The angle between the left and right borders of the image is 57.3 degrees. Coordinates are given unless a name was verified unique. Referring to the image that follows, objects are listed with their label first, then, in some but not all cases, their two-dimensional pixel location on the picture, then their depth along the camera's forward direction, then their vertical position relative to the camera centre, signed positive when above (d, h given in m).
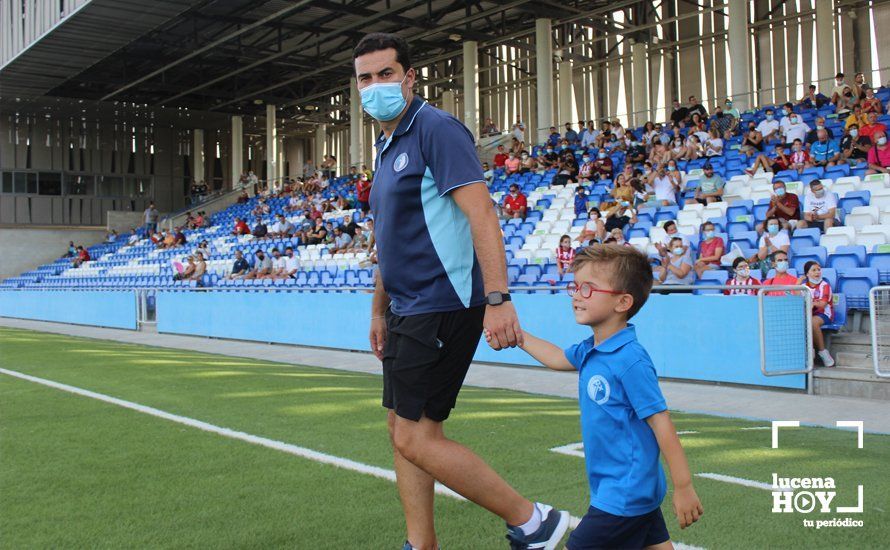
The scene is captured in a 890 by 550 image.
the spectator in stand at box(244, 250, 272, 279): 20.36 +1.05
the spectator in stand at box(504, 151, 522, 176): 21.12 +3.56
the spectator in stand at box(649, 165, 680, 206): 14.66 +2.01
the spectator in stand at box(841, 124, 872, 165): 13.12 +2.34
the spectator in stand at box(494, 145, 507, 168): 22.64 +3.99
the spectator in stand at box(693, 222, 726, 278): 11.34 +0.59
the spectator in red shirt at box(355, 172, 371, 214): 22.50 +3.14
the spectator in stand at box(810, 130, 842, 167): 13.77 +2.42
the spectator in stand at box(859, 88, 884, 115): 14.38 +3.31
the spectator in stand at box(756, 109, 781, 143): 15.62 +3.21
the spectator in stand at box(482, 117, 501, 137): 29.10 +6.22
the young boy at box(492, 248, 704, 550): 2.42 -0.37
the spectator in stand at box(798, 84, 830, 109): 16.92 +4.05
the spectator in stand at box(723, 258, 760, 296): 10.27 +0.25
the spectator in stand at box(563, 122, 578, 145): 22.03 +4.49
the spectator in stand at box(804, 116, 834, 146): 14.47 +2.84
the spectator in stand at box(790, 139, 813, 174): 13.62 +2.27
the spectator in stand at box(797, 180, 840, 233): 11.48 +1.20
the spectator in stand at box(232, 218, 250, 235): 29.07 +2.92
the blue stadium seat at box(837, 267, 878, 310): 9.52 +0.08
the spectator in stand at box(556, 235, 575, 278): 12.85 +0.73
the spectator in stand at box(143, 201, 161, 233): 39.41 +4.68
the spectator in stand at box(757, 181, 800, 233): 11.58 +1.22
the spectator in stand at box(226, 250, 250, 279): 21.33 +1.09
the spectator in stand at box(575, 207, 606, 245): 13.27 +1.15
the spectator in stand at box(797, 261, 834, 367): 8.97 -0.10
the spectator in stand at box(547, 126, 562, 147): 22.48 +4.53
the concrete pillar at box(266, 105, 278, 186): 39.34 +8.17
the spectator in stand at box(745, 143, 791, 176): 14.01 +2.29
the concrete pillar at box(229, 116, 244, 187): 41.41 +8.31
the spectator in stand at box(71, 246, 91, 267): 36.53 +2.58
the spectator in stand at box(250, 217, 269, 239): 27.11 +2.60
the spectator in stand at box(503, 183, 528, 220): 17.20 +2.07
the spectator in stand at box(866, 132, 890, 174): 12.30 +2.04
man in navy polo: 2.97 +0.03
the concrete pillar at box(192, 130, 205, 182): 45.12 +8.69
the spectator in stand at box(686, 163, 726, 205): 13.91 +1.84
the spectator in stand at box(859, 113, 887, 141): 12.74 +2.60
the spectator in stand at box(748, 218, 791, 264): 10.69 +0.69
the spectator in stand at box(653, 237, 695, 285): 11.21 +0.41
